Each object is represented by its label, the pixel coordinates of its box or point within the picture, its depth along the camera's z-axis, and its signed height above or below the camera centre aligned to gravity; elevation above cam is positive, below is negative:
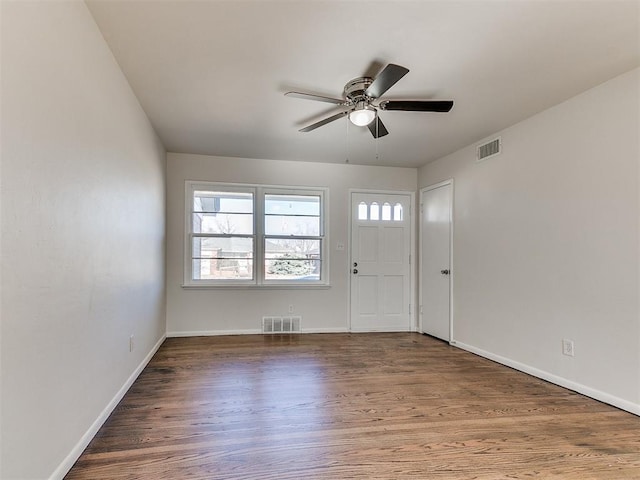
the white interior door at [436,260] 4.55 -0.20
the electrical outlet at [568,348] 2.88 -0.88
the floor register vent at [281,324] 4.85 -1.14
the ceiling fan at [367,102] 2.43 +1.09
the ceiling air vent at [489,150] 3.71 +1.10
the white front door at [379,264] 5.13 -0.28
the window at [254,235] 4.78 +0.15
